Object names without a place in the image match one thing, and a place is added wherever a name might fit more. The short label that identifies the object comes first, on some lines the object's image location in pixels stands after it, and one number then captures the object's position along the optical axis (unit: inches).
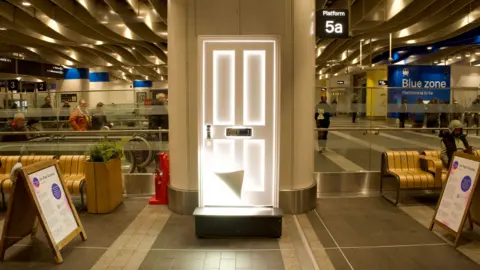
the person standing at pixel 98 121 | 335.9
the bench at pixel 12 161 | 225.9
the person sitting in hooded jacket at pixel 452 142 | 219.3
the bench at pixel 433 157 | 219.5
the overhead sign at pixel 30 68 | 760.3
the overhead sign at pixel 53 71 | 840.7
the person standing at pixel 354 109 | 337.2
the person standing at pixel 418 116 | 352.8
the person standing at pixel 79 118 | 298.5
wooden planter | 200.5
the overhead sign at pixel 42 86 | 928.3
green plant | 202.8
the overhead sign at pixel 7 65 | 684.7
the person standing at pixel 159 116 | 294.2
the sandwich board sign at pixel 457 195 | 159.9
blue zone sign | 669.9
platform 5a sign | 211.6
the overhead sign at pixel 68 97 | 363.6
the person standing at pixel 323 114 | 335.2
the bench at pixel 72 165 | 222.7
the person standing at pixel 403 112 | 352.7
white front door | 181.2
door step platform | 167.9
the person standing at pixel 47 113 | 363.9
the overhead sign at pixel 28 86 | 893.9
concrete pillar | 190.9
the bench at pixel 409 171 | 214.7
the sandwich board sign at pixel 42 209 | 145.0
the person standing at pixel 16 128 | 289.6
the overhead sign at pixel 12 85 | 804.0
